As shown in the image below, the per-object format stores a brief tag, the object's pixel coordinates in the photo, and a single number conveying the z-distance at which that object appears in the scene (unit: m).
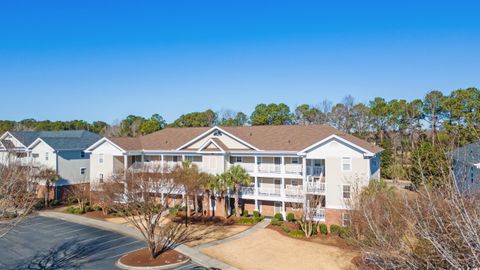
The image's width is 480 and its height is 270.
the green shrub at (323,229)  30.41
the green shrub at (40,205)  42.78
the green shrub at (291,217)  33.53
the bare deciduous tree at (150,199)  25.30
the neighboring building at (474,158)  27.69
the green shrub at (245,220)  33.75
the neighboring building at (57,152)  46.97
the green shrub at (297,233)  29.66
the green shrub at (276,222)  32.56
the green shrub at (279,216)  33.85
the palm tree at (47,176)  42.78
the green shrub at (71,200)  44.50
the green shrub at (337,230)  28.69
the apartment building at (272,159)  31.30
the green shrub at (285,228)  30.64
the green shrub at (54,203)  43.97
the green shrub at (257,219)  34.14
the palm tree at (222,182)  34.59
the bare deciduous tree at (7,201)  15.39
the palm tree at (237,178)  34.66
